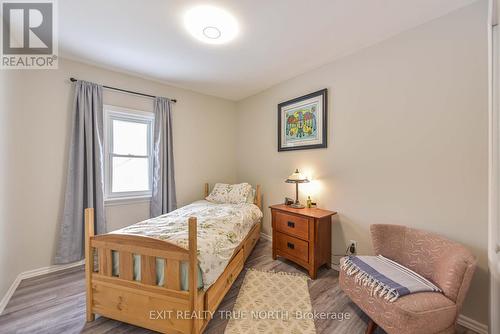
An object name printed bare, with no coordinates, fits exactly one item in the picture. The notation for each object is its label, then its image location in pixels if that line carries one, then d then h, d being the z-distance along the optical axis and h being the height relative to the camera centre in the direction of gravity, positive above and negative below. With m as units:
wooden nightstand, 2.20 -0.81
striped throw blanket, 1.31 -0.80
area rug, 1.54 -1.23
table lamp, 2.57 -0.17
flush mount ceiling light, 1.69 +1.31
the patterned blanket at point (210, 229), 1.50 -0.58
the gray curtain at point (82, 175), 2.35 -0.08
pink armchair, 1.18 -0.82
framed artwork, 2.56 +0.63
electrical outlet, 2.24 -0.91
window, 2.75 +0.22
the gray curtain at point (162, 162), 3.01 +0.09
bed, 1.37 -0.80
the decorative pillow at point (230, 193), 3.12 -0.42
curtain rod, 2.41 +1.08
